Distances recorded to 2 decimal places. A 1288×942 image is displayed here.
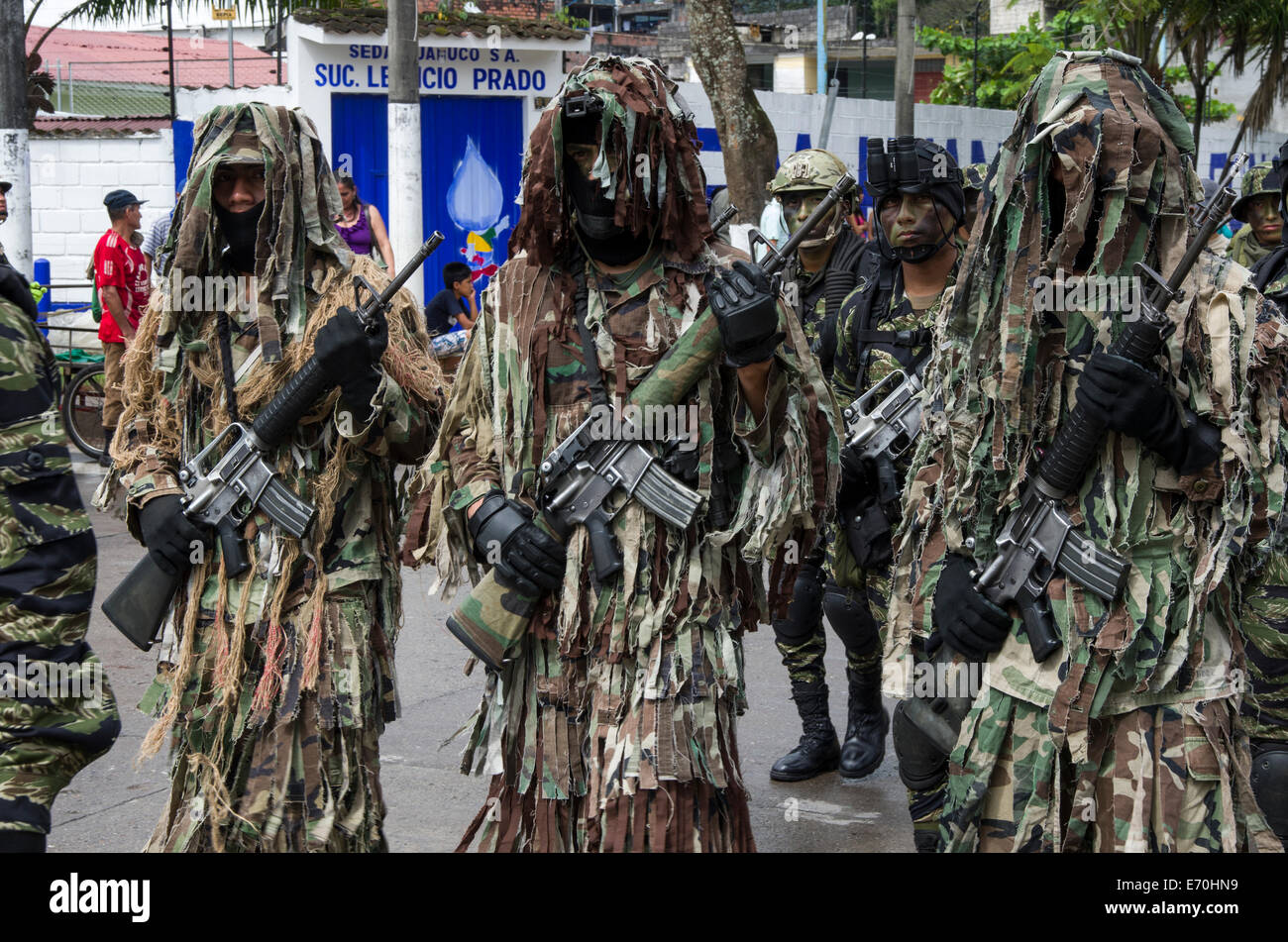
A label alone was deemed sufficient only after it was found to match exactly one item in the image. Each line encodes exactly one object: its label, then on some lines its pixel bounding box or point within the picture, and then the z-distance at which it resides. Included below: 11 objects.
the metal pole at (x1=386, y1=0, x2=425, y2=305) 11.48
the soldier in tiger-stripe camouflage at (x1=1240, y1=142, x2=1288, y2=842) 4.51
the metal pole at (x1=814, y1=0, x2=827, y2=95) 30.73
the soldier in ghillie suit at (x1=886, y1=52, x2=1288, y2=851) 3.29
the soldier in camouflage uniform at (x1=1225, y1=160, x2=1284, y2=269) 7.47
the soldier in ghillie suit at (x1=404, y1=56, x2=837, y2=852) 3.59
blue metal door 14.80
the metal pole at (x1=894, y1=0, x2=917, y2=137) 16.77
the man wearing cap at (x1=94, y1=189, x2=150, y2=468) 10.95
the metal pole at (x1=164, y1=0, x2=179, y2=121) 14.67
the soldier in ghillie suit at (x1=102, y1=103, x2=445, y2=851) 4.05
